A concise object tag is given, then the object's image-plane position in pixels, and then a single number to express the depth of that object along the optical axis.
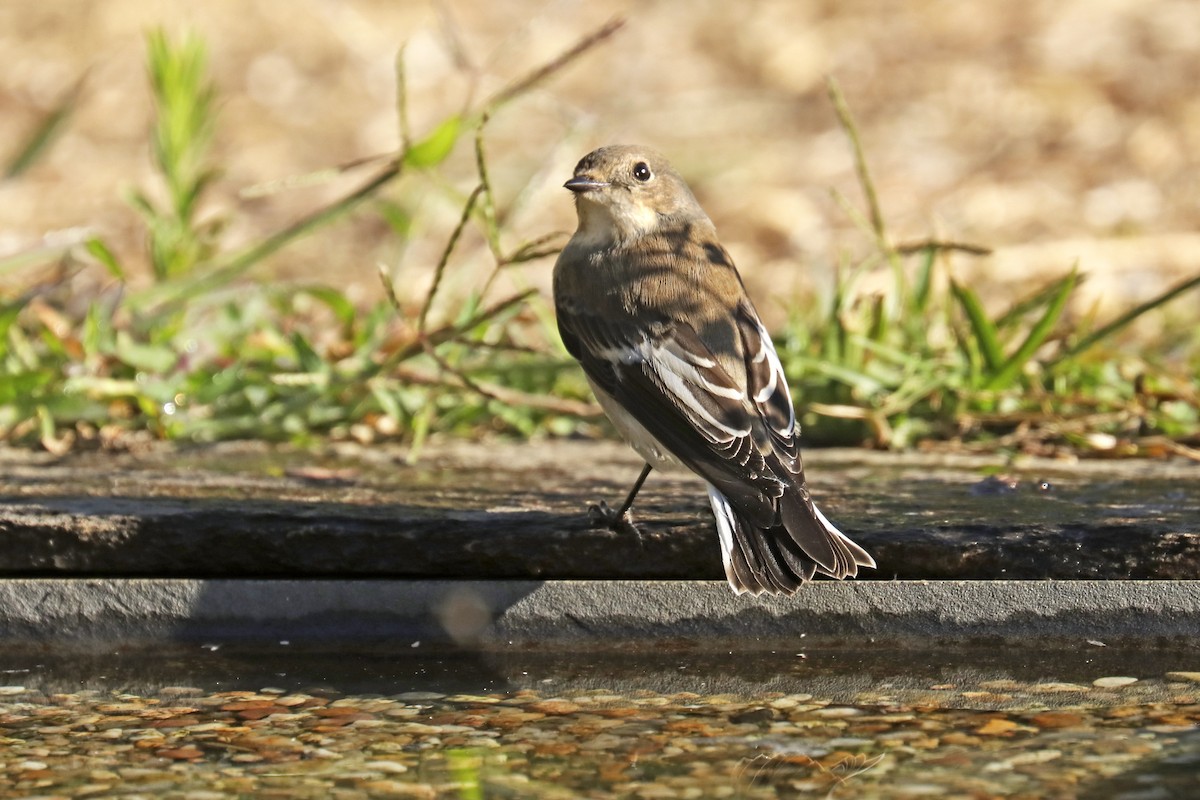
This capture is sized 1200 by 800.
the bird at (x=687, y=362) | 5.95
